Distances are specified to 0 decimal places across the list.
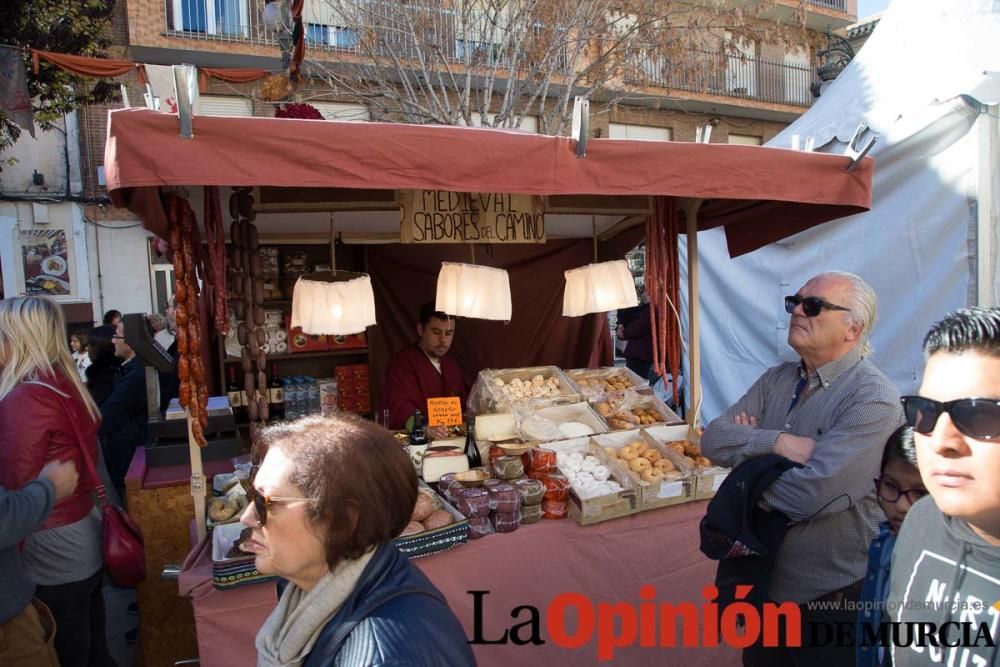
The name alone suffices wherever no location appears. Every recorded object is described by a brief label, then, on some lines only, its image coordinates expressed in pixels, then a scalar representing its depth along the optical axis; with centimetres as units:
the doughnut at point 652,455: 328
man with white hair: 197
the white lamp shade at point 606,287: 371
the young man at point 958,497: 115
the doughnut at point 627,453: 330
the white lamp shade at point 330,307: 315
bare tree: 812
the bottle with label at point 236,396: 484
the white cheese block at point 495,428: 346
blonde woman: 219
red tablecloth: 236
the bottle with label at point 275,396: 518
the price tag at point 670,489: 304
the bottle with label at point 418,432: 343
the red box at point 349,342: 562
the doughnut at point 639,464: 318
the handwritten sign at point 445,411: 361
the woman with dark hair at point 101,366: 450
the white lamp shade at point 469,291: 342
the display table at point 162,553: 302
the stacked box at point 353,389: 553
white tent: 421
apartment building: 1185
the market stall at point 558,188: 211
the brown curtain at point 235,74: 704
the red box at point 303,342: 551
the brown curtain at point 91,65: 696
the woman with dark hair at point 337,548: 119
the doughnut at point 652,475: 309
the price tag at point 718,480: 318
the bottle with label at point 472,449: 333
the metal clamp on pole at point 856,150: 291
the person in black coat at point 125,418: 418
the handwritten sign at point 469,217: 339
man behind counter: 418
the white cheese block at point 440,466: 318
